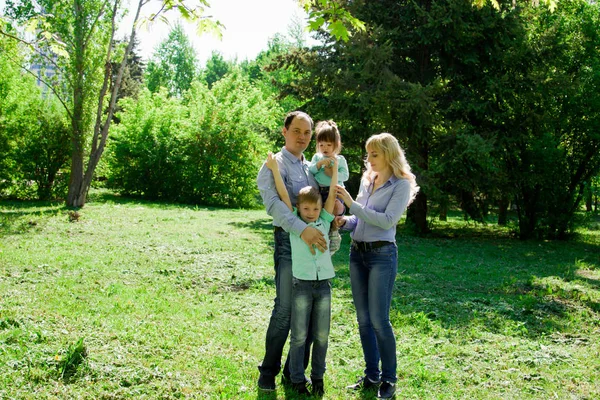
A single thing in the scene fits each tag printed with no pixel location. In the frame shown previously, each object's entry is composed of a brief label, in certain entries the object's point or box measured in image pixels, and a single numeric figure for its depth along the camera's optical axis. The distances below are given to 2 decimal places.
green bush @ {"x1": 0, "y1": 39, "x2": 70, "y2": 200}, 16.64
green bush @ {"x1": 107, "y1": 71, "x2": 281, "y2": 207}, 20.50
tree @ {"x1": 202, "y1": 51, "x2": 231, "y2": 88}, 64.88
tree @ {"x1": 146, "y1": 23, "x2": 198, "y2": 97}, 53.62
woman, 3.75
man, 3.67
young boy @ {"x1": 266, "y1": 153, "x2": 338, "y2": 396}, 3.64
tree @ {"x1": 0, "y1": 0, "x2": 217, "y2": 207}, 14.42
